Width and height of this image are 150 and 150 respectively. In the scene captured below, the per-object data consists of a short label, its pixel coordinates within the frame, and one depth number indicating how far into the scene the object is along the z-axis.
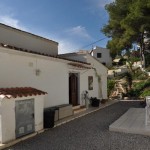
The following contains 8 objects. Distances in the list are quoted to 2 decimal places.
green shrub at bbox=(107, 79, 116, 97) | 19.86
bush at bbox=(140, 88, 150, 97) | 17.32
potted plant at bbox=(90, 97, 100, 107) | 12.94
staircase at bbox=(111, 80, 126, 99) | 19.28
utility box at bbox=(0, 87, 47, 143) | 5.60
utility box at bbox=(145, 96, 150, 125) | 7.07
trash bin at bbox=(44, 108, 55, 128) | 7.21
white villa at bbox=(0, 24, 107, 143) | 6.71
